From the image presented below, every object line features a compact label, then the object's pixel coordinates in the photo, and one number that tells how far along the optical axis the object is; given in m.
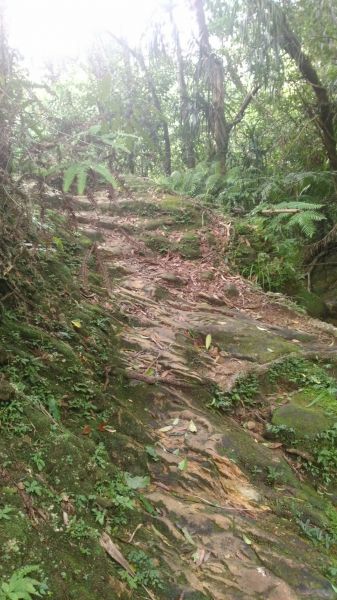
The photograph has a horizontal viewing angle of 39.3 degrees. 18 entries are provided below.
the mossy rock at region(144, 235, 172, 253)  6.77
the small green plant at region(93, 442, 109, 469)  2.63
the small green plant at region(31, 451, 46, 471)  2.33
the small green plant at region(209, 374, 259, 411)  3.90
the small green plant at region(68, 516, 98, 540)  2.11
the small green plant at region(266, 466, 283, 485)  3.26
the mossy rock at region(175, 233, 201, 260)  6.77
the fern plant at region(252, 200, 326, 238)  6.82
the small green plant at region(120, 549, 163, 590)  2.10
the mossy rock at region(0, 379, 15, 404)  2.53
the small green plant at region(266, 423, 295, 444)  3.69
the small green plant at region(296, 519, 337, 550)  2.88
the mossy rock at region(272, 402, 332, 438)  3.70
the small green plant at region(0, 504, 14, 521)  1.95
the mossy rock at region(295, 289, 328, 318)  6.62
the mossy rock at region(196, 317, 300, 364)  4.54
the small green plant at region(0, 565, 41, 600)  1.63
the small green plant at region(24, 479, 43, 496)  2.16
